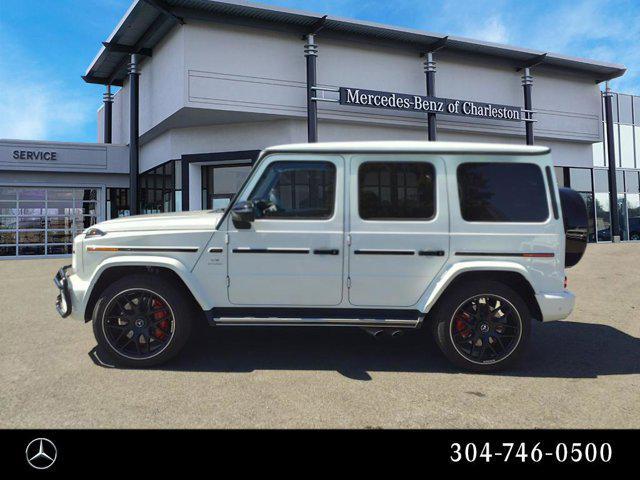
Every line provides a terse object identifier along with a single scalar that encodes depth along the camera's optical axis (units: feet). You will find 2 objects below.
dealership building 45.98
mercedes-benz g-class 12.70
